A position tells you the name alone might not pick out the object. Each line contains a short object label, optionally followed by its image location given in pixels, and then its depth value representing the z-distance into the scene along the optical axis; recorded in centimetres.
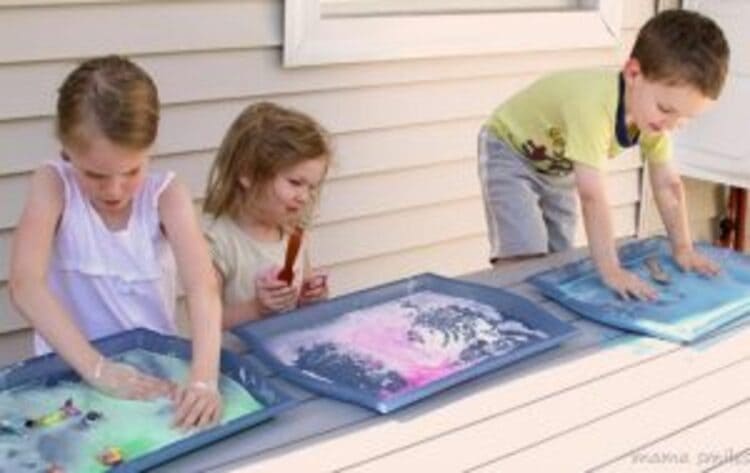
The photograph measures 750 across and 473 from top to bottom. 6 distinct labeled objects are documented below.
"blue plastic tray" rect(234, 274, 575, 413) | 178
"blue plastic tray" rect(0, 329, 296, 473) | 150
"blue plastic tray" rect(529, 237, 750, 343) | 220
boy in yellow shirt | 238
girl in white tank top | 174
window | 311
